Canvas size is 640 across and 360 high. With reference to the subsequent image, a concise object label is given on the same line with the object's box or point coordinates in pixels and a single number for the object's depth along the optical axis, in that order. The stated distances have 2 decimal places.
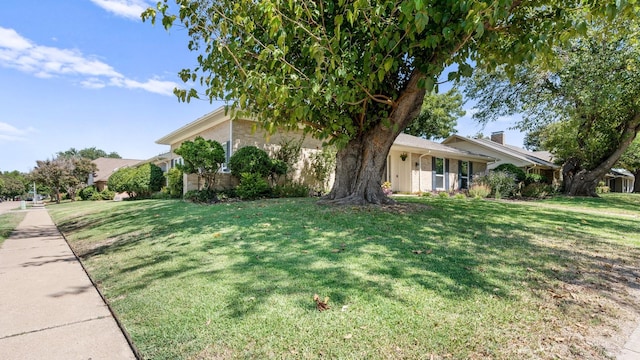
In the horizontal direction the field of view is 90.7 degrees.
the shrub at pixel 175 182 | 16.84
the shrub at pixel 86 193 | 28.11
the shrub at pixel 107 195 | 27.58
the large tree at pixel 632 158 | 25.35
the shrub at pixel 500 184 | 17.21
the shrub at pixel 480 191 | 16.20
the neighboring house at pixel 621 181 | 40.69
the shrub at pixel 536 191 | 18.05
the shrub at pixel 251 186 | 12.39
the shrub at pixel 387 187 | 17.34
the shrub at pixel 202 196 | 12.27
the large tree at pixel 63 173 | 25.28
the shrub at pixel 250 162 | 12.95
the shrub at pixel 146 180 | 20.73
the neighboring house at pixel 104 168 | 35.44
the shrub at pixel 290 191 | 13.22
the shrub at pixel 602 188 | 32.00
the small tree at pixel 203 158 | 12.43
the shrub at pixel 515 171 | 20.76
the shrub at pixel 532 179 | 21.77
